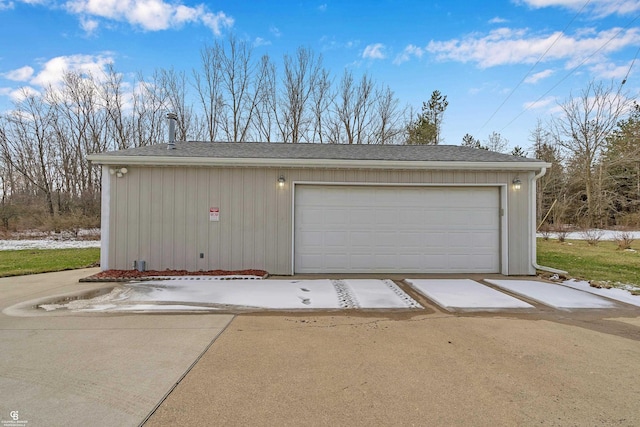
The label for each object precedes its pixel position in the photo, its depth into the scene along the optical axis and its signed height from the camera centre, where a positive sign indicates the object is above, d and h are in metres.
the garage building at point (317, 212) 6.73 +0.07
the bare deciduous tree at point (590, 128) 20.16 +5.74
